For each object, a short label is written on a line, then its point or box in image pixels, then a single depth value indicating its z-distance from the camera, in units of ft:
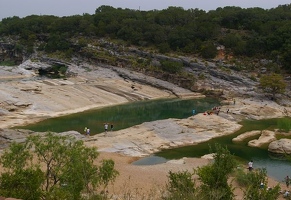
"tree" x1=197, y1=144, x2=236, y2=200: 74.38
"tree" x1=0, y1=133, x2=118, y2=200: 64.34
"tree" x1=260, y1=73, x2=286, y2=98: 258.78
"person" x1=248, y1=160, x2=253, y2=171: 123.61
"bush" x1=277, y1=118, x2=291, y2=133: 184.47
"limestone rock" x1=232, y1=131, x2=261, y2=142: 164.86
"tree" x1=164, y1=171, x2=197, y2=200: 72.58
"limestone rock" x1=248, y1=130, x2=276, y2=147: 156.46
